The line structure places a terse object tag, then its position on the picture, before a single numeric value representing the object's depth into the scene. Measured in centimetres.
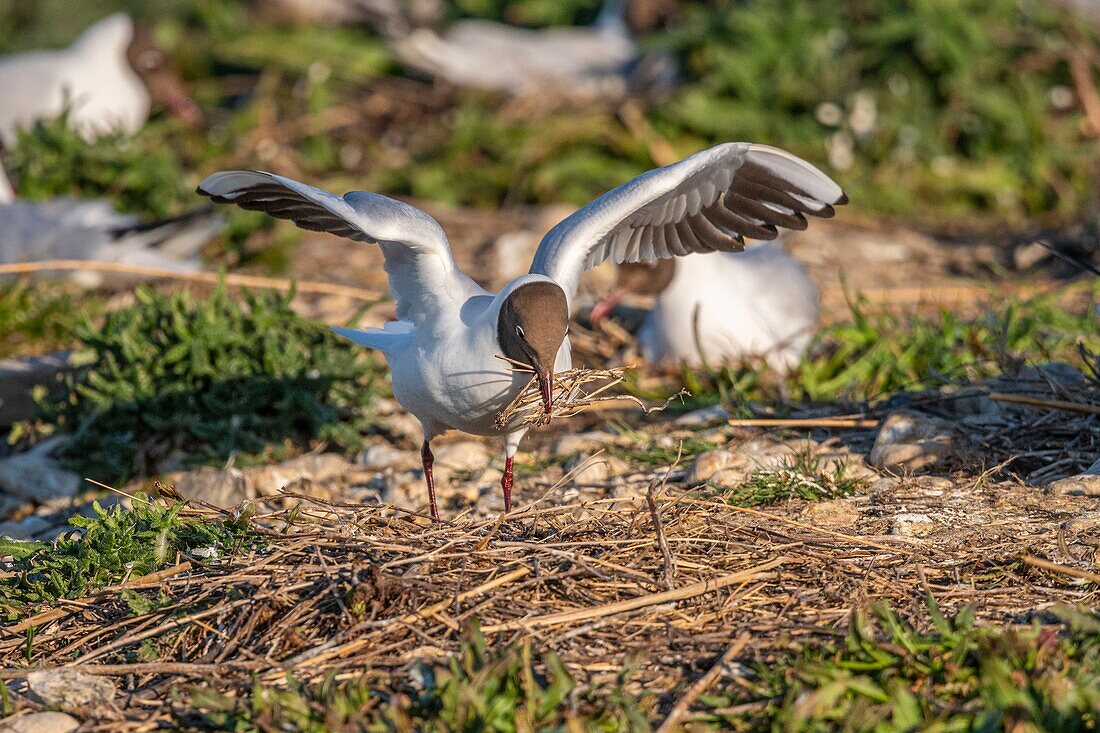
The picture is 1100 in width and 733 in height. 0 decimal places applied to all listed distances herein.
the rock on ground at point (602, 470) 891
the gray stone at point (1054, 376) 843
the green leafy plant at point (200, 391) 981
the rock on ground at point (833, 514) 737
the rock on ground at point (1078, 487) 737
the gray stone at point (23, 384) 1077
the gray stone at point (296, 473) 947
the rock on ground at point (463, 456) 982
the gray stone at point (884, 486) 781
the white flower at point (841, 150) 1686
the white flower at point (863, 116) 1712
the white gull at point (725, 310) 1173
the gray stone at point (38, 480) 959
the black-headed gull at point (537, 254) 721
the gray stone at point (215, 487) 906
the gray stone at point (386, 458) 996
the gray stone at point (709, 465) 833
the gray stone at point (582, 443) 955
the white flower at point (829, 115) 1716
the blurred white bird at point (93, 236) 1328
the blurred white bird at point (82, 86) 1748
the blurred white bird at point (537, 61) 1903
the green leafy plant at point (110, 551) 673
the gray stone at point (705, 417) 970
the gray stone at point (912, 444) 813
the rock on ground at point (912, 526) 712
